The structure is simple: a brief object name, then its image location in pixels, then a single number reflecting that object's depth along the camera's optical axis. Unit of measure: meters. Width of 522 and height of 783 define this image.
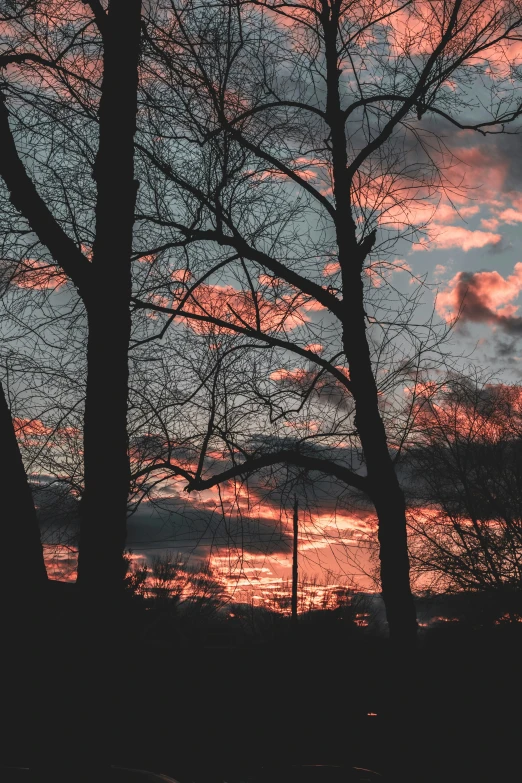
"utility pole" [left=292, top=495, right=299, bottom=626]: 32.34
